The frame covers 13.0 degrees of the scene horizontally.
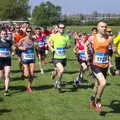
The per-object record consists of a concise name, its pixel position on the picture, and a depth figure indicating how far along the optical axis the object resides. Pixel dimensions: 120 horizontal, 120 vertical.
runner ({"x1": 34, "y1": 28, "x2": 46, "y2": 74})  22.76
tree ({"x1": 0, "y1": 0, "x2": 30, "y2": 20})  114.88
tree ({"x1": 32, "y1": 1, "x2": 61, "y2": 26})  102.31
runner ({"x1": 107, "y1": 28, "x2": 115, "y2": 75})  19.19
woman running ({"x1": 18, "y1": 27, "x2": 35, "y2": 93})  16.12
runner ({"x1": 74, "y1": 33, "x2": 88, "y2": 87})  17.64
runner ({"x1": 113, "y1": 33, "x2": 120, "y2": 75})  16.39
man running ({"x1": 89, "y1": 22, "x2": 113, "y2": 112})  12.64
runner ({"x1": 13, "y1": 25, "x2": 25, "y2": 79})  18.02
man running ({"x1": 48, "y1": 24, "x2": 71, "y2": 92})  16.17
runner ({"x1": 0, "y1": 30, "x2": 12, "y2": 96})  15.48
